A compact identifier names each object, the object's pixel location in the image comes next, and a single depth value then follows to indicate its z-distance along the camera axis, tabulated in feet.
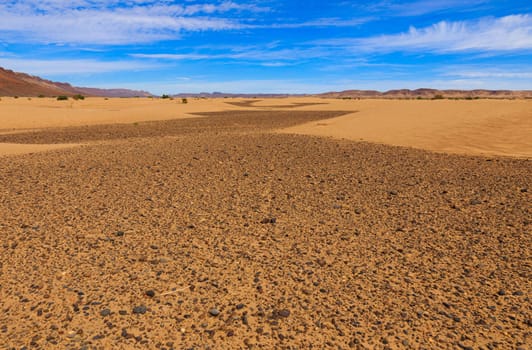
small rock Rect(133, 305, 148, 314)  11.52
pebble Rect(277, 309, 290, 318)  11.37
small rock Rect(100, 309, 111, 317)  11.39
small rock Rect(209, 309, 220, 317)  11.48
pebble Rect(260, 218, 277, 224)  18.84
